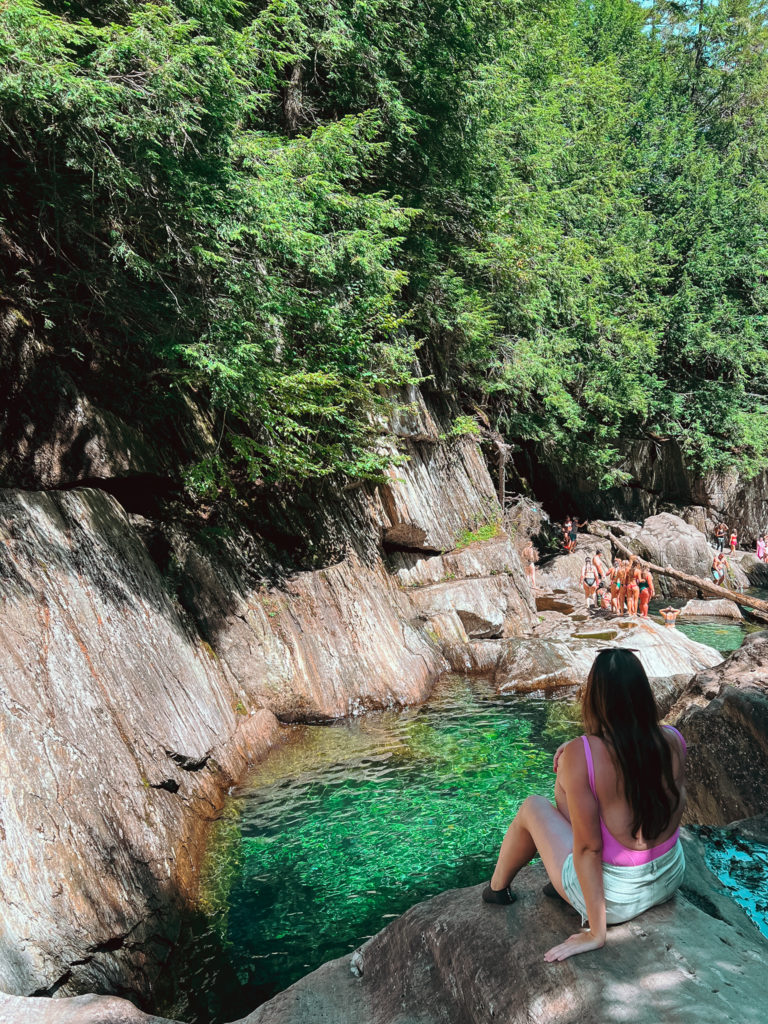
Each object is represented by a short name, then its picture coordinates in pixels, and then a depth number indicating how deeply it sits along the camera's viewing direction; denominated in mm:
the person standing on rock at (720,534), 27234
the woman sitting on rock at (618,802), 2791
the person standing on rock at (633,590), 17859
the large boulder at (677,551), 23078
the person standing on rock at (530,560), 19016
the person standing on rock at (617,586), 18609
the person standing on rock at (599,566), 19469
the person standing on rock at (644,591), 17875
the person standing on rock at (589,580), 19234
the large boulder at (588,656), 11688
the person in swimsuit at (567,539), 22983
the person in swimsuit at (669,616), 15506
